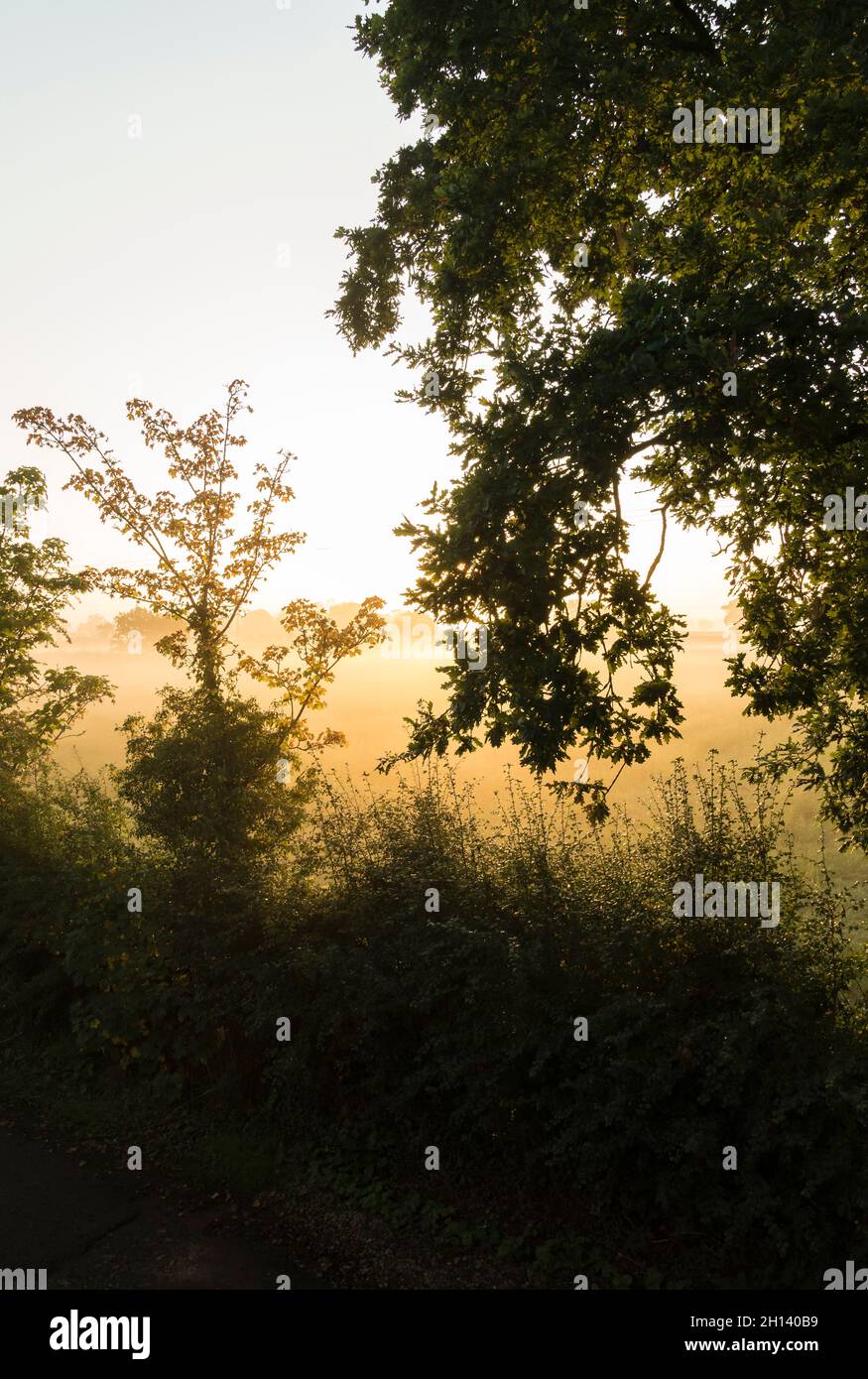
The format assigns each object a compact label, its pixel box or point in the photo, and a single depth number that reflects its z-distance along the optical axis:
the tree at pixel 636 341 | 7.86
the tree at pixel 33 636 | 18.84
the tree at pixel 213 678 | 12.30
